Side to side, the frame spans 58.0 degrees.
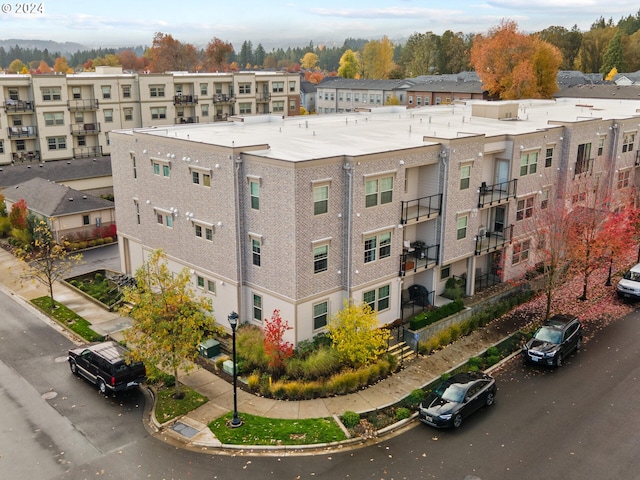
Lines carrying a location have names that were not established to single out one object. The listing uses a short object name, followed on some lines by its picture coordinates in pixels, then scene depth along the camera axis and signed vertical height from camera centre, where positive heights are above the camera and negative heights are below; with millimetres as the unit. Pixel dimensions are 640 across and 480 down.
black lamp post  22059 -12325
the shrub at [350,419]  22609 -12599
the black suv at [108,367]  24594 -11770
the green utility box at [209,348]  28422 -12440
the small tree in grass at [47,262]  34344 -11493
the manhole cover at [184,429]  22234 -12869
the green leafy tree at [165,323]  23078 -9148
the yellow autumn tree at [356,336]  25609 -10711
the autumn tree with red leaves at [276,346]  25875 -11250
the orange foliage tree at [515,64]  76688 +3320
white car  35469 -11773
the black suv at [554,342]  27438 -11962
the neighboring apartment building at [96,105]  62875 -1968
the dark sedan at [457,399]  22375 -12040
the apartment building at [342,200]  27016 -5842
